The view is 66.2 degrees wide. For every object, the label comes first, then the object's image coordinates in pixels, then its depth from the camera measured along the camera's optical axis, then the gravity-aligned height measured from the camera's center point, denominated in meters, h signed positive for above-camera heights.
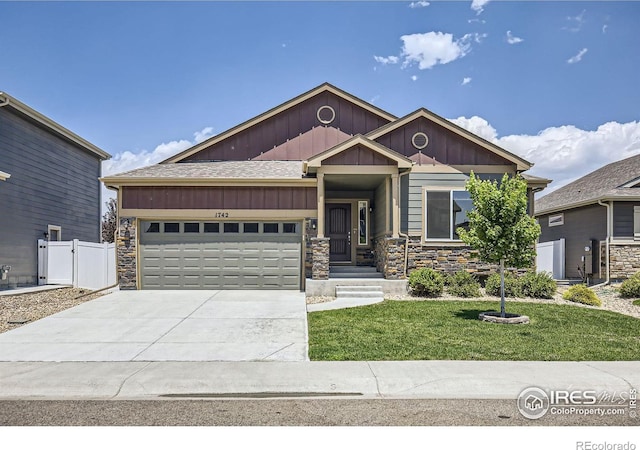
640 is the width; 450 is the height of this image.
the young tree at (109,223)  34.41 +0.50
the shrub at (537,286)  13.73 -1.54
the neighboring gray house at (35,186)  16.41 +1.67
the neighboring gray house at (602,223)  17.12 +0.33
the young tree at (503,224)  10.30 +0.15
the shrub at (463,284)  13.70 -1.55
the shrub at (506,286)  13.77 -1.56
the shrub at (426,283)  13.59 -1.44
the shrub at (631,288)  13.92 -1.61
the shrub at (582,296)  13.20 -1.76
